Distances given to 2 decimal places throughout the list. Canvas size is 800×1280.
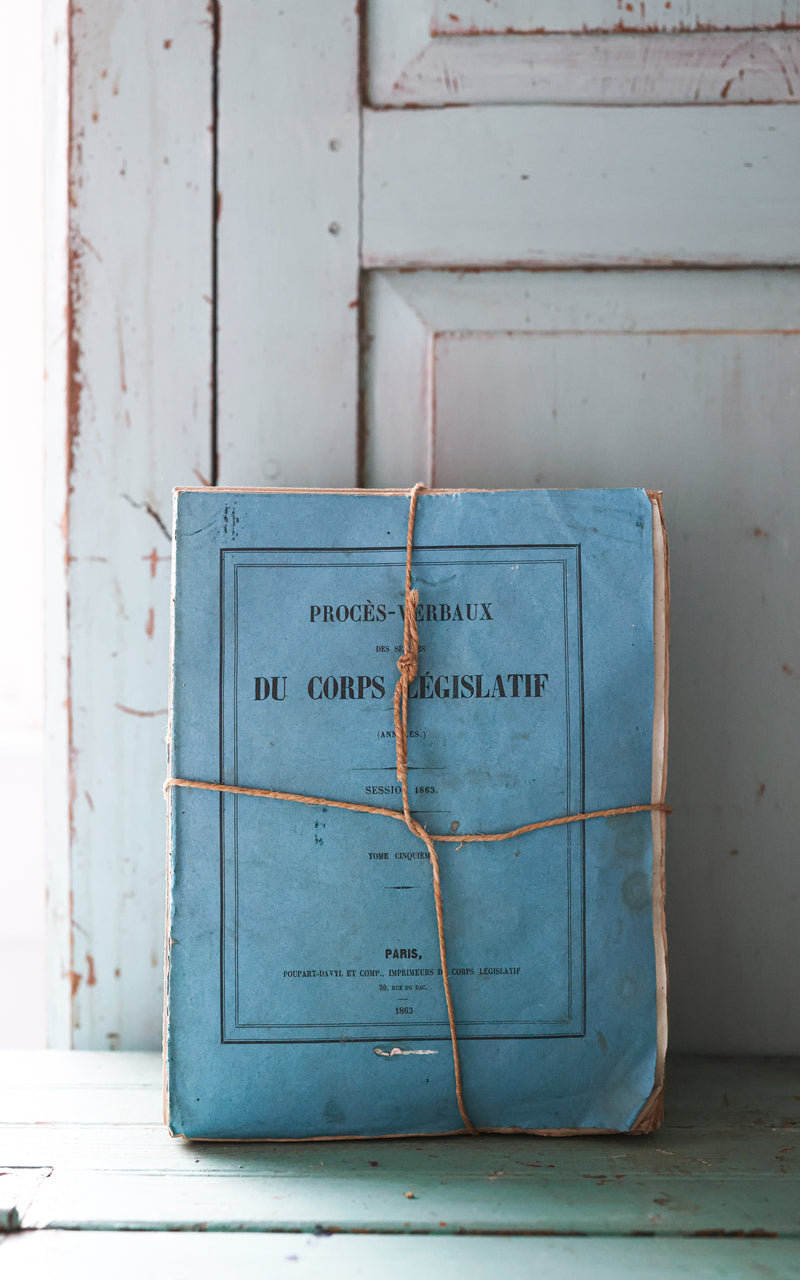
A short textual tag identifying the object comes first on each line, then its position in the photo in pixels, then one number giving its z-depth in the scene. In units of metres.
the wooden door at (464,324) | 0.64
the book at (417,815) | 0.52
